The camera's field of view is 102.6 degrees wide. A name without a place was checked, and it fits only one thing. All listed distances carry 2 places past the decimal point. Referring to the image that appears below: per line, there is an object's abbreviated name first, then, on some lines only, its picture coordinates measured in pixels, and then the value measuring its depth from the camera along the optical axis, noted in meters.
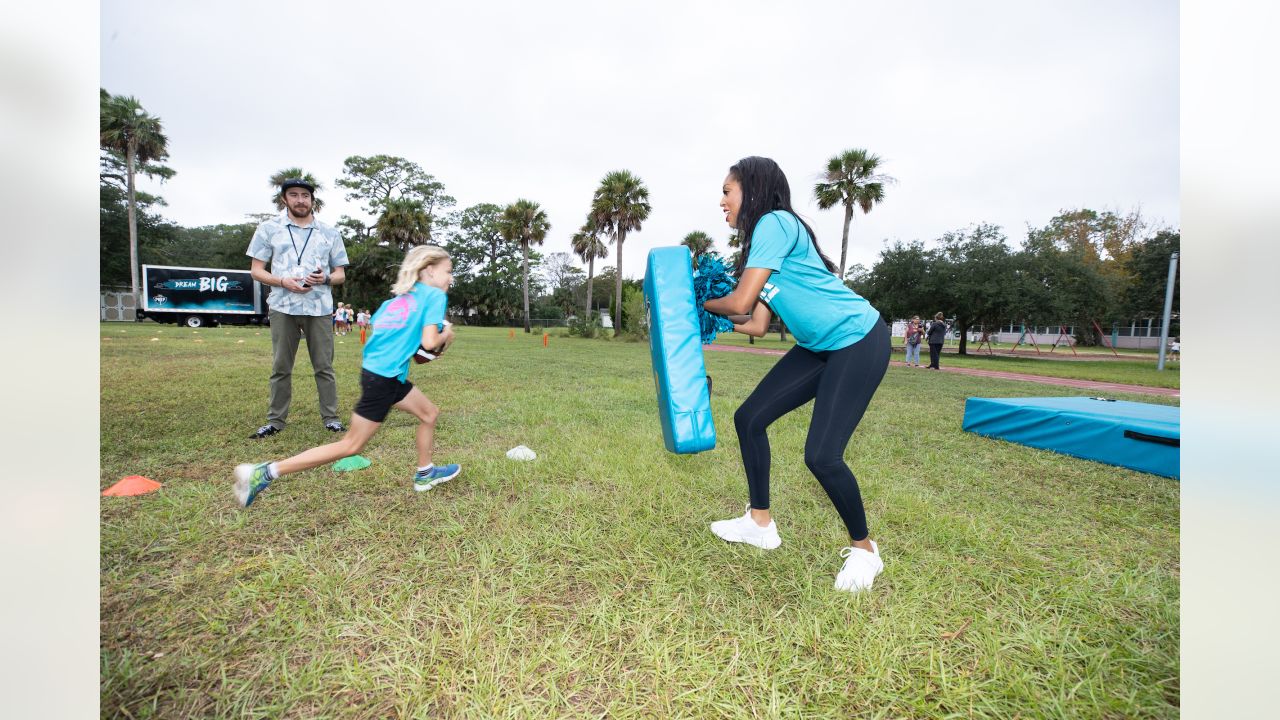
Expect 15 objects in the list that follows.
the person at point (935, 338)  15.67
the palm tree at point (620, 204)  30.28
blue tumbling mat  4.17
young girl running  2.91
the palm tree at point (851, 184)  26.67
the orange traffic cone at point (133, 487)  3.10
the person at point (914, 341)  16.56
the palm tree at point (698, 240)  43.59
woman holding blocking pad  2.32
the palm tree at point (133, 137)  25.92
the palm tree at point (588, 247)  36.41
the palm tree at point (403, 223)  34.34
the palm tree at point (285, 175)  33.22
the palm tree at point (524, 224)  35.00
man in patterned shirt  4.46
